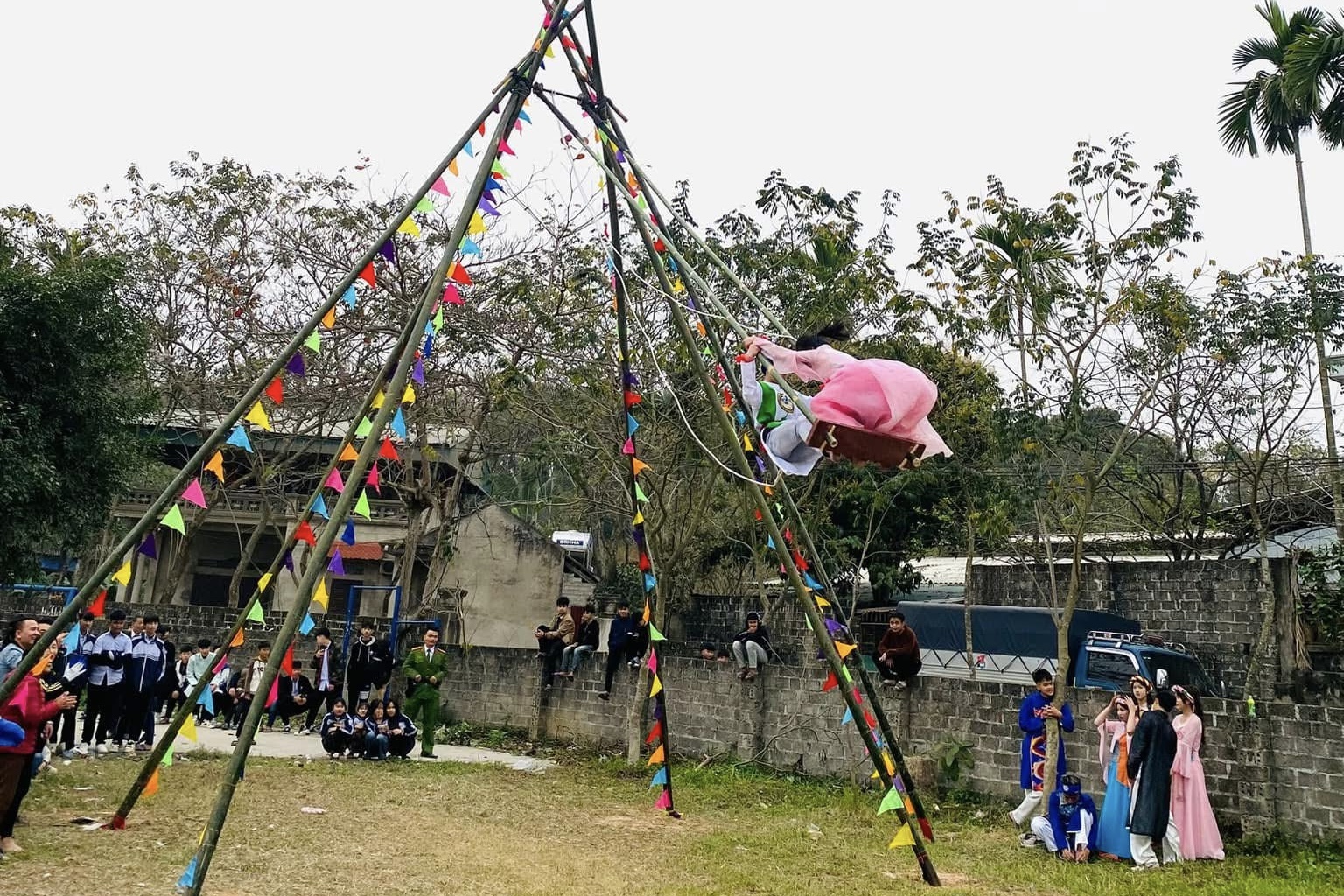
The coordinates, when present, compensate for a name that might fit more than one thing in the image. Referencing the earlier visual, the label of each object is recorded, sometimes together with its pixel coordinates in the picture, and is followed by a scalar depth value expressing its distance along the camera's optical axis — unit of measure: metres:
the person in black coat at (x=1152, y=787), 7.53
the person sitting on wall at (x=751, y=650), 11.57
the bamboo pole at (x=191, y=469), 5.79
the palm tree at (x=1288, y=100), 12.49
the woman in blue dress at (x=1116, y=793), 7.77
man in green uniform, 11.85
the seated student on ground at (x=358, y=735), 11.40
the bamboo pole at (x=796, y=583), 5.93
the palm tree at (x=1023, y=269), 9.80
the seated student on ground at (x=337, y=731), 11.32
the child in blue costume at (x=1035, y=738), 8.70
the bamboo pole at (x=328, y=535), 4.70
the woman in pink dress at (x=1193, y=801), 7.69
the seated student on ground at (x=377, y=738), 11.42
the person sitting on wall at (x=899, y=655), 10.52
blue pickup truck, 12.29
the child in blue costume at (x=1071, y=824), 7.76
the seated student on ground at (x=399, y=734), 11.57
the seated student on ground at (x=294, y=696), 12.78
